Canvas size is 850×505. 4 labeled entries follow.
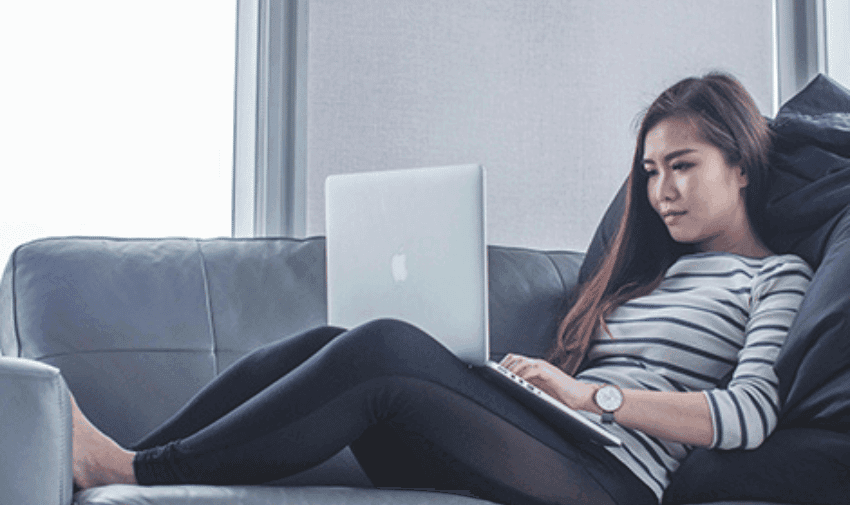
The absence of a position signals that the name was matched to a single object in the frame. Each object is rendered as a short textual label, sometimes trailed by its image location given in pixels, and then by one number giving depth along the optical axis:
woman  2.23
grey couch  2.58
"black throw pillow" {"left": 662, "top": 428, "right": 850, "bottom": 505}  2.28
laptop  2.27
